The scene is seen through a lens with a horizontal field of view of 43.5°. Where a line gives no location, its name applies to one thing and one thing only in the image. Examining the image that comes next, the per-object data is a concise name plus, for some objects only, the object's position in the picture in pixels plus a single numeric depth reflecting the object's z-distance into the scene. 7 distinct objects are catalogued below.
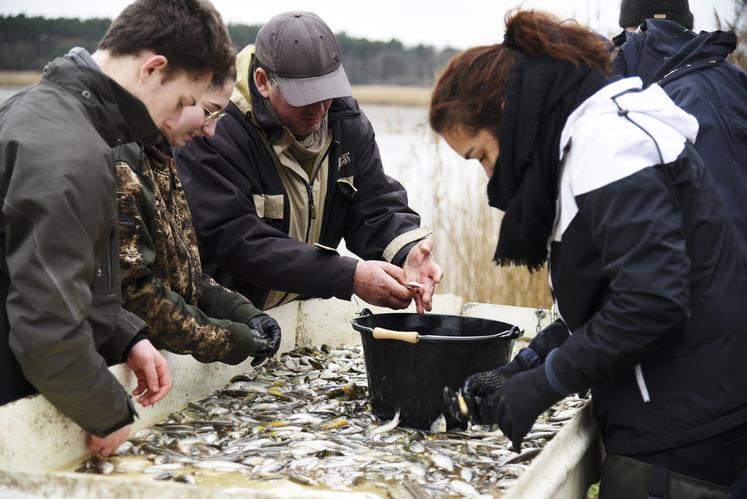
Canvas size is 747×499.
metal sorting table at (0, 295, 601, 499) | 1.86
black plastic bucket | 2.70
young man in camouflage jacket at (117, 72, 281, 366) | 2.57
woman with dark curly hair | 1.95
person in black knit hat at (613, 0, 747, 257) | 2.96
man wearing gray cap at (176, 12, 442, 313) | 3.43
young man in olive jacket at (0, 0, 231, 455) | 1.96
